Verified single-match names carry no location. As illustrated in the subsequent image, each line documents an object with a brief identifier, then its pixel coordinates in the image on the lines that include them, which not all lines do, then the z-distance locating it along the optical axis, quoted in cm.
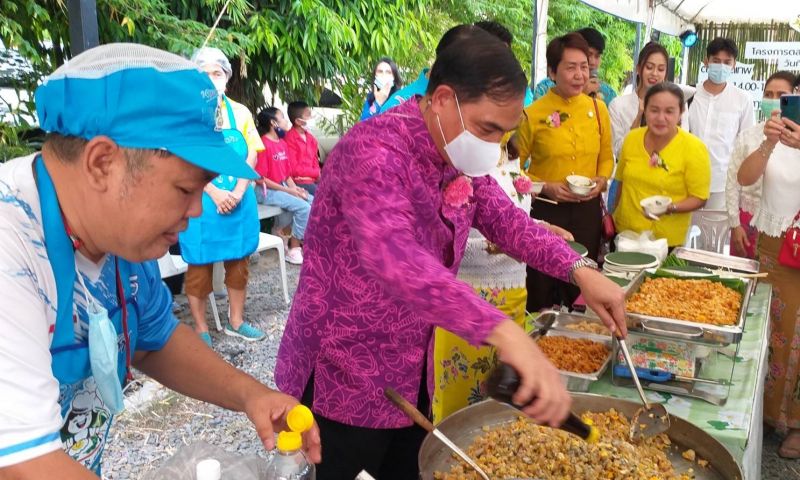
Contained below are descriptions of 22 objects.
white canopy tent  590
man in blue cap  77
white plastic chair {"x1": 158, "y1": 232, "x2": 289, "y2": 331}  429
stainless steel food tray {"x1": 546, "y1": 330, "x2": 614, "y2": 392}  189
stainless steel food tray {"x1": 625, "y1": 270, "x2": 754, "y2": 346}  180
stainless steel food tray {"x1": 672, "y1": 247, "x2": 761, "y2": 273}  292
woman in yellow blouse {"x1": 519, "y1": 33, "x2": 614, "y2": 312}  371
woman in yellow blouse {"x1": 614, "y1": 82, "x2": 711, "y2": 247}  344
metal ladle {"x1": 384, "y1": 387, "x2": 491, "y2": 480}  129
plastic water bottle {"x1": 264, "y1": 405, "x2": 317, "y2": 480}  105
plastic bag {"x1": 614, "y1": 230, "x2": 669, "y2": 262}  319
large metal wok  147
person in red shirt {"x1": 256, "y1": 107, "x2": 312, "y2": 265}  634
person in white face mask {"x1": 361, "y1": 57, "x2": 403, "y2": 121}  615
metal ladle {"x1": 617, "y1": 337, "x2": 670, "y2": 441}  165
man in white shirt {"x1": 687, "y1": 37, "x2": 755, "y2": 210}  502
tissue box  190
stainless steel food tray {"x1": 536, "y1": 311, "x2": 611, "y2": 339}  227
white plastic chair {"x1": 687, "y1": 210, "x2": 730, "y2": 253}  470
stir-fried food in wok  149
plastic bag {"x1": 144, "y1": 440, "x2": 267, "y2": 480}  111
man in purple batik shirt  120
